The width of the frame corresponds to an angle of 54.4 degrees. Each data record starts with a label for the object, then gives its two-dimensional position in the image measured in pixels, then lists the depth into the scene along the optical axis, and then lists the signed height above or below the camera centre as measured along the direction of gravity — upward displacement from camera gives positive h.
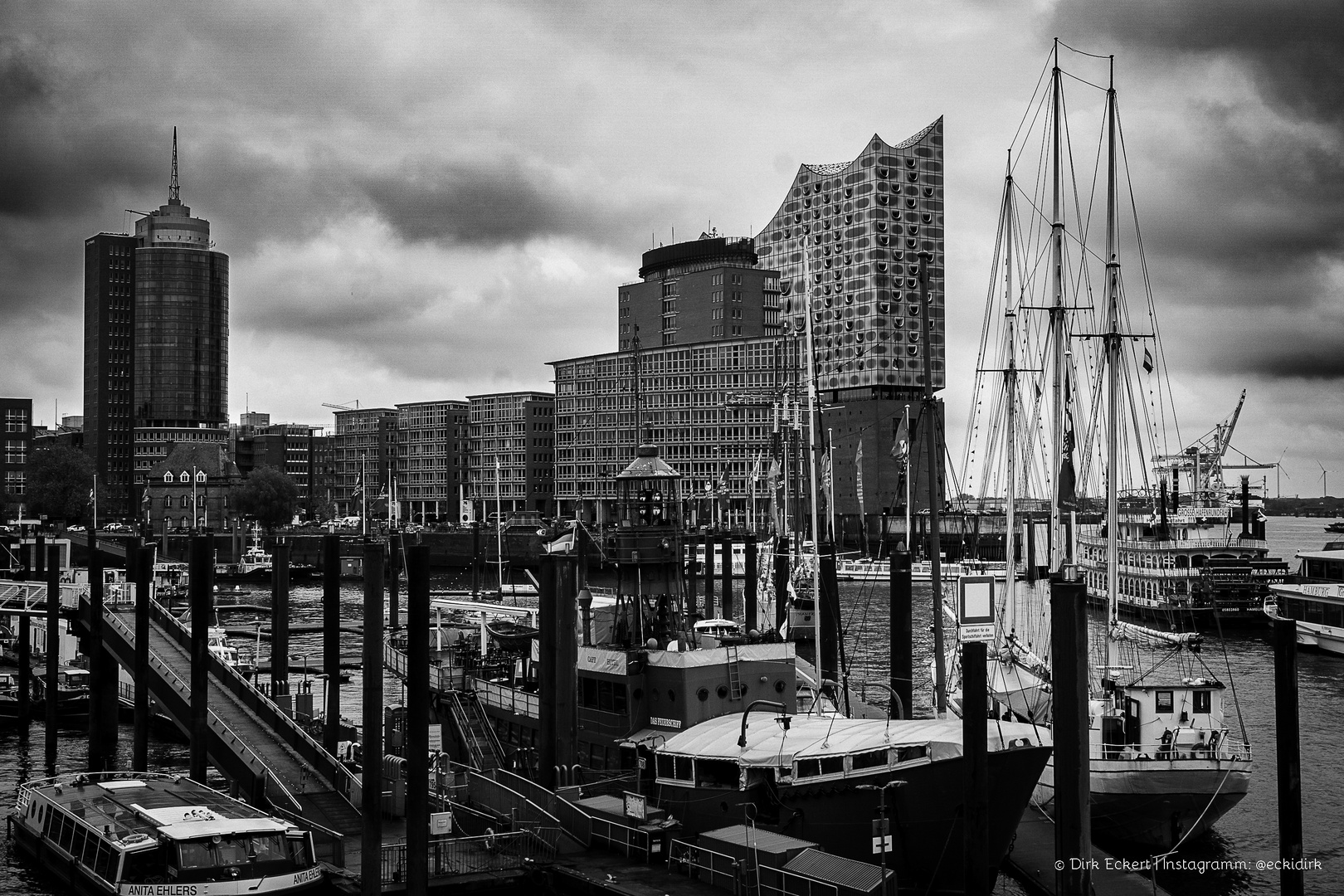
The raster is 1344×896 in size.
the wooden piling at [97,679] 47.12 -6.58
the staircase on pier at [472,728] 46.00 -8.28
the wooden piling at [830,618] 47.10 -4.63
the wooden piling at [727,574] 76.91 -4.71
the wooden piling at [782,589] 80.38 -5.84
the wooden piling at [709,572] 74.44 -4.40
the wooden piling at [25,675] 57.28 -7.62
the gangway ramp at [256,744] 35.75 -7.44
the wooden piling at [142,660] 41.16 -5.11
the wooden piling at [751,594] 68.56 -5.18
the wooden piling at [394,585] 76.38 -5.12
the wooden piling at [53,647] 50.25 -5.61
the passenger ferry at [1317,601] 86.25 -7.54
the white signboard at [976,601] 41.69 -3.49
